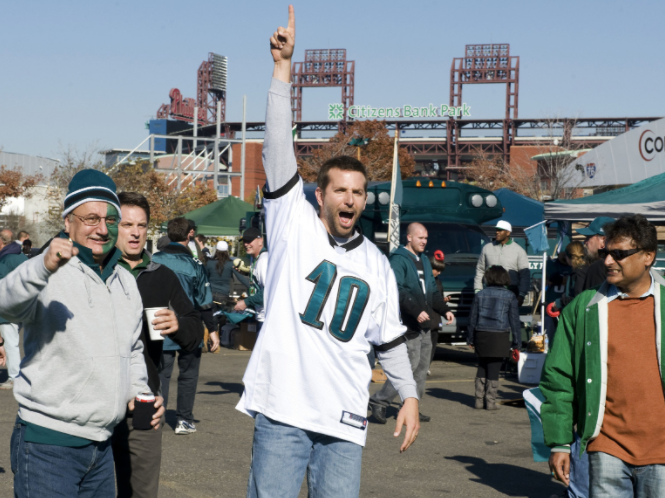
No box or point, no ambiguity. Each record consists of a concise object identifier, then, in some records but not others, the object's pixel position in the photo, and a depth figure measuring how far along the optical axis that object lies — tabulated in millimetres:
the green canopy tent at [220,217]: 24422
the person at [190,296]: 7582
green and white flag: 12827
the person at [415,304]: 8867
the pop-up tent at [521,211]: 17547
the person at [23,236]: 20316
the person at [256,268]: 8531
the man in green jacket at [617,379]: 3748
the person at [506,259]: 13328
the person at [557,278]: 13067
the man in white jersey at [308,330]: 3328
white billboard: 16984
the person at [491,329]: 9883
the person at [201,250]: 18306
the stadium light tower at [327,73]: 108812
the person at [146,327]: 4031
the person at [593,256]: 8758
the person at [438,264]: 12641
